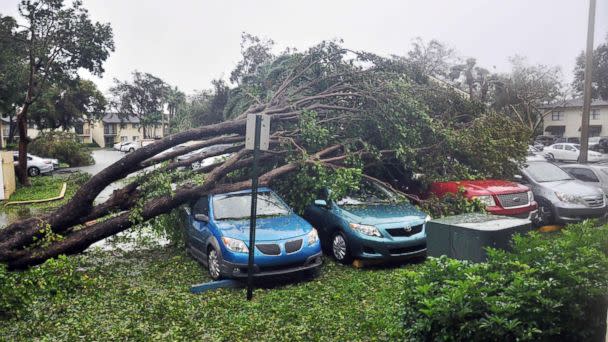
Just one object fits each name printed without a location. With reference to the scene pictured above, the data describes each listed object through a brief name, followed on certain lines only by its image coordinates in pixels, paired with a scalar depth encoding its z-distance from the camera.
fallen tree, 7.68
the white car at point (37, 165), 22.81
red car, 8.83
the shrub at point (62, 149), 26.89
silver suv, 9.06
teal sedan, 6.98
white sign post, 5.80
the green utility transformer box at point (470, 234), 4.03
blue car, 6.32
